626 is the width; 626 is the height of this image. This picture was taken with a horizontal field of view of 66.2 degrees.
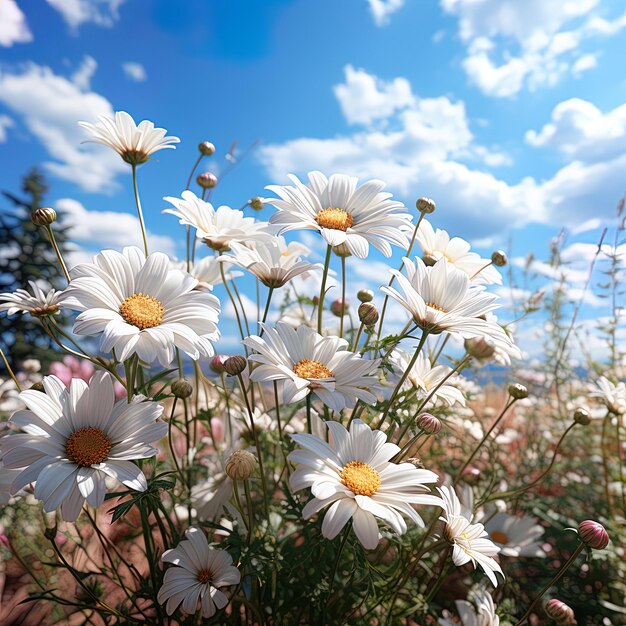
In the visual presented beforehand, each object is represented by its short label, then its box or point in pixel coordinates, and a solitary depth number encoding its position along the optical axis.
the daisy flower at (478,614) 0.24
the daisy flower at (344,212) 0.21
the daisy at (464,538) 0.19
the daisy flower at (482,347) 0.26
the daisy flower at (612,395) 0.32
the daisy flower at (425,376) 0.22
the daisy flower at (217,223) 0.24
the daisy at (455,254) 0.26
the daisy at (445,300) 0.20
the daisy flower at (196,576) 0.21
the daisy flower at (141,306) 0.17
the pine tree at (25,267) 4.35
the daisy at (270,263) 0.22
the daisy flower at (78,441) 0.16
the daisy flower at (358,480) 0.16
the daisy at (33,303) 0.21
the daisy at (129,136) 0.24
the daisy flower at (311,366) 0.18
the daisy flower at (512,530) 0.36
